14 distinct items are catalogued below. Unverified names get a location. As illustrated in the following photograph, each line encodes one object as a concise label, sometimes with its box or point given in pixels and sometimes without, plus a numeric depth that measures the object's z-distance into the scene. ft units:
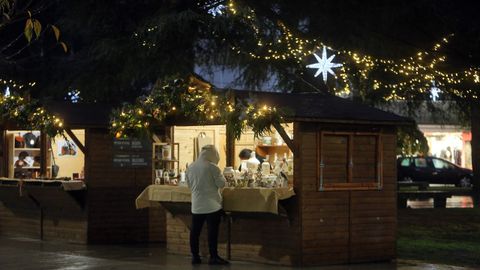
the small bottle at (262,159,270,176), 42.29
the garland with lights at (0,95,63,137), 48.57
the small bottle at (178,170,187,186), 43.71
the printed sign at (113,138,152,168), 50.80
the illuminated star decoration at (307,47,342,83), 59.11
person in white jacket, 39.58
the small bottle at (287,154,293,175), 41.47
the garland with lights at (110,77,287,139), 39.29
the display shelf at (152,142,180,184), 50.21
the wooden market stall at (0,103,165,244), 49.83
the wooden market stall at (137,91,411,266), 39.24
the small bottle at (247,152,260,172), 43.07
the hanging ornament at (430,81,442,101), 69.29
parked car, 125.81
